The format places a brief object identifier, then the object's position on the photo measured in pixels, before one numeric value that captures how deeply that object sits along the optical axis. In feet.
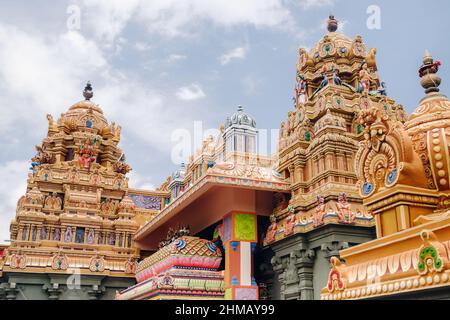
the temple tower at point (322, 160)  50.30
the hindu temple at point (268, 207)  25.94
